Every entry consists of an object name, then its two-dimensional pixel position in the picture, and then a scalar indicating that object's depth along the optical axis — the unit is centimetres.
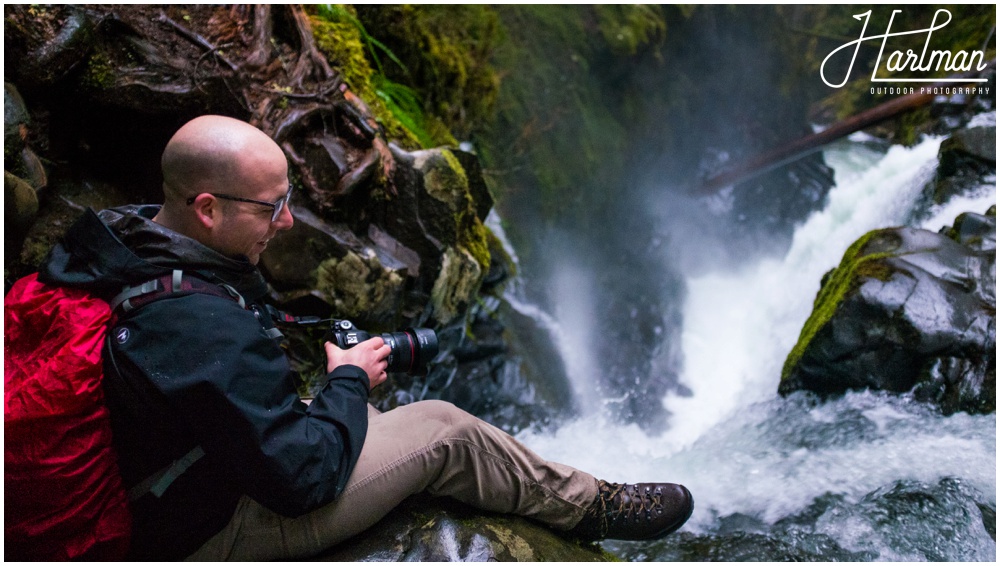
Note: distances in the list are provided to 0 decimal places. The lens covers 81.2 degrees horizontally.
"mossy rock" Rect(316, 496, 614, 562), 225
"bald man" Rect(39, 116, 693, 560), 172
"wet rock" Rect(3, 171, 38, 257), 267
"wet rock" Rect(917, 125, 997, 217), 733
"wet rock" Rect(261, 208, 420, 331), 359
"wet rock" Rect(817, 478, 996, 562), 313
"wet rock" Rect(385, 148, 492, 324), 414
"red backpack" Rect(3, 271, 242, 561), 165
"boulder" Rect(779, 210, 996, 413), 446
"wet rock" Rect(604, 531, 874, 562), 317
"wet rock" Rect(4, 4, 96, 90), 289
